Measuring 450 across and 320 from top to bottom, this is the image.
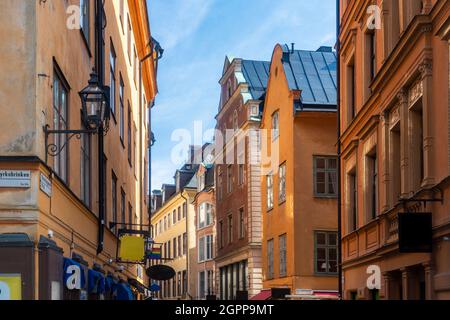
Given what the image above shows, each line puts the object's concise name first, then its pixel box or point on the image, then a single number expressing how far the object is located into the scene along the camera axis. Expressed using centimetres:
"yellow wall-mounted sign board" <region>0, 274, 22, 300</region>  726
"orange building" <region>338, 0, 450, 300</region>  1043
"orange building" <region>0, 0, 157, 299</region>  762
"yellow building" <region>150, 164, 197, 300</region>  5366
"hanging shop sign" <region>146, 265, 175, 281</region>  1856
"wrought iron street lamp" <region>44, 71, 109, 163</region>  912
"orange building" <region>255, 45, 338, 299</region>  2708
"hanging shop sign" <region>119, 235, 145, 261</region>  1605
